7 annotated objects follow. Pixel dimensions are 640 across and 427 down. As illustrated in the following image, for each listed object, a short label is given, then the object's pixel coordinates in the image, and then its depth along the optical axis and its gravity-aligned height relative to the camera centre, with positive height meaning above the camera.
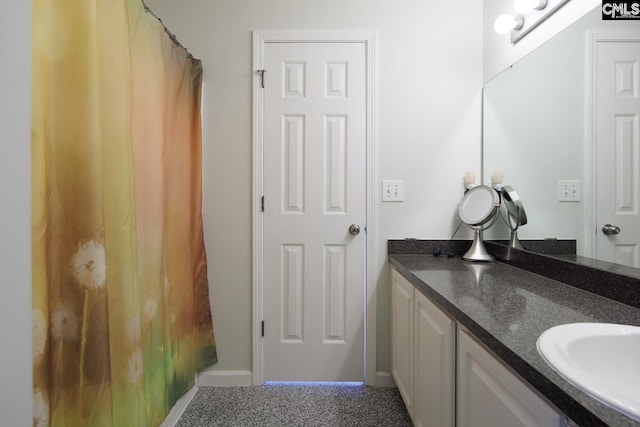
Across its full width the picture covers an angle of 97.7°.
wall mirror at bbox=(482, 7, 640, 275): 1.05 +0.33
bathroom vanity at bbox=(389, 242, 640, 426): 0.52 -0.32
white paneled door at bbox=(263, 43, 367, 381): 1.73 -0.01
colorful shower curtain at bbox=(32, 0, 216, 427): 0.73 -0.02
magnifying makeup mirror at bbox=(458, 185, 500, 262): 1.51 -0.02
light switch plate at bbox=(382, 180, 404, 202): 1.74 +0.12
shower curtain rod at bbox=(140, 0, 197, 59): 1.37 +0.87
